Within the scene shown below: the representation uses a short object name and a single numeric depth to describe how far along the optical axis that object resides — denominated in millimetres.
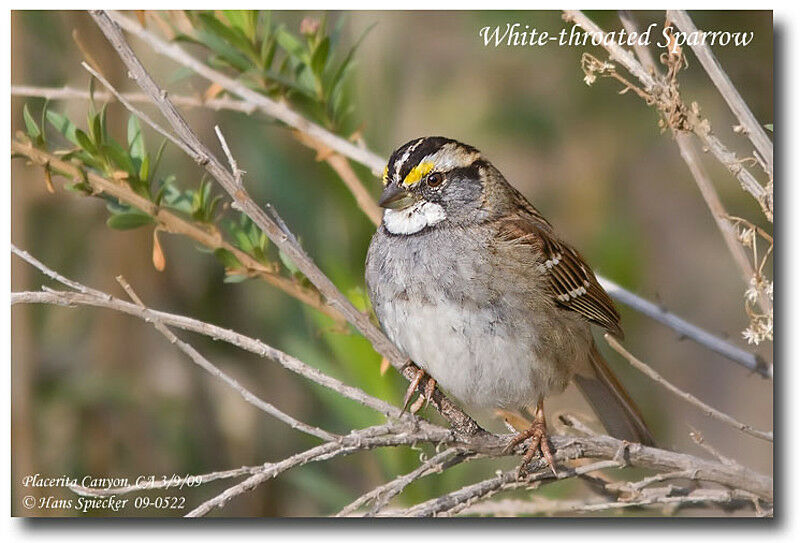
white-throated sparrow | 4504
